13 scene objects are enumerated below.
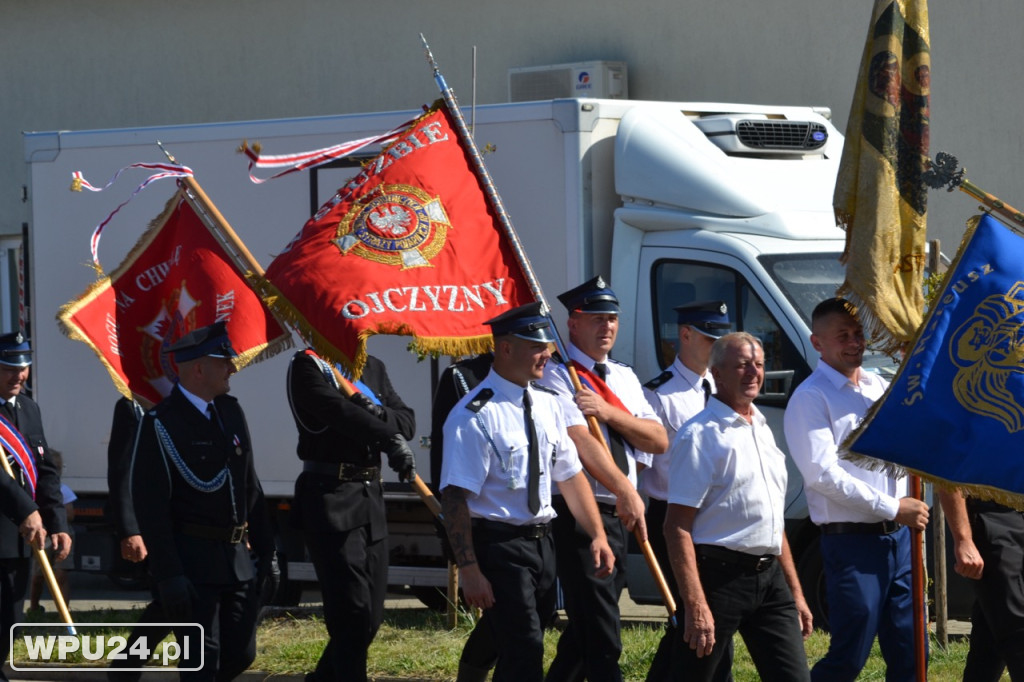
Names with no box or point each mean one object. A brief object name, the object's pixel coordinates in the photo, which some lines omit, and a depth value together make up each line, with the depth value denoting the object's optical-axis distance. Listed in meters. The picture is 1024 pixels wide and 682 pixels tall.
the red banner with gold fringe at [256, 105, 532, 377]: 15.15
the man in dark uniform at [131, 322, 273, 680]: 14.07
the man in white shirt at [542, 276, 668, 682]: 14.35
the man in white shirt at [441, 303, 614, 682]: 13.04
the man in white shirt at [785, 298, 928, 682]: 13.27
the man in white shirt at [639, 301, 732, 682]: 15.80
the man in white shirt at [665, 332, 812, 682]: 12.50
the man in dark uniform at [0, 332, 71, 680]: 16.25
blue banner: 12.45
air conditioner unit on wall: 30.77
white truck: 19.20
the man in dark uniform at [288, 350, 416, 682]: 15.21
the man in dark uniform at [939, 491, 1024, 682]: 13.43
